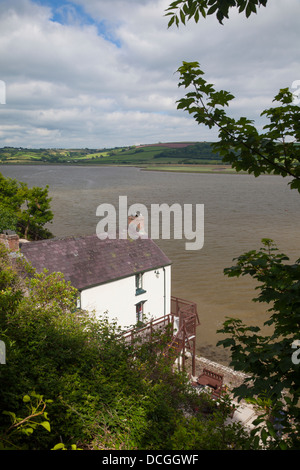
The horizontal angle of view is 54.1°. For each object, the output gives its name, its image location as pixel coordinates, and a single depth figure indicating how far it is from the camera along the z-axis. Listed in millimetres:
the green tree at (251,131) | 3990
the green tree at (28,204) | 35594
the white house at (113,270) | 16750
